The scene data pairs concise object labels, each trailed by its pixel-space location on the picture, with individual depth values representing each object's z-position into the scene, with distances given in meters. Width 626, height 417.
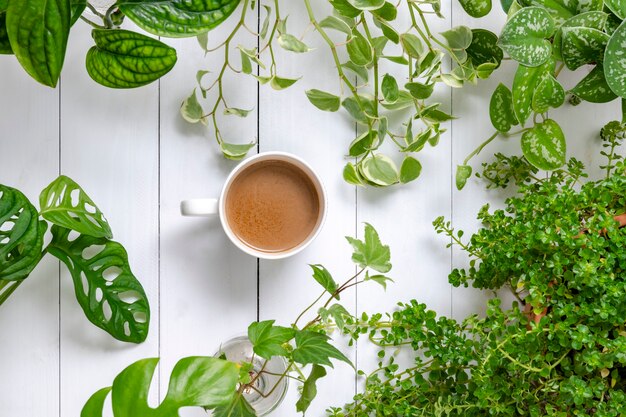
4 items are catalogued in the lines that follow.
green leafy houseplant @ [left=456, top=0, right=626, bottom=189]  0.95
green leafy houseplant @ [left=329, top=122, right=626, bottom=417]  0.91
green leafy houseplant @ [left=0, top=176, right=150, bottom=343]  0.96
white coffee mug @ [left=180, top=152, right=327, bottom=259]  1.03
